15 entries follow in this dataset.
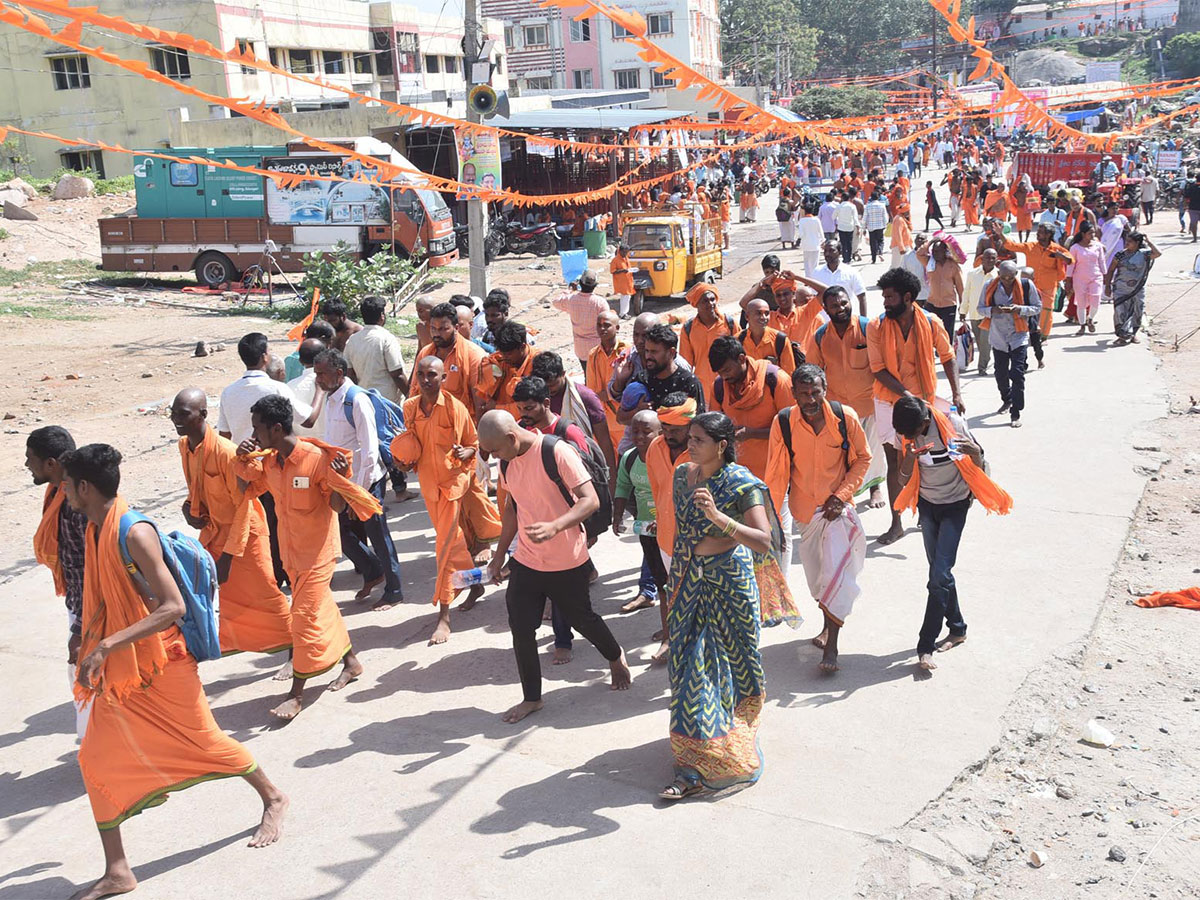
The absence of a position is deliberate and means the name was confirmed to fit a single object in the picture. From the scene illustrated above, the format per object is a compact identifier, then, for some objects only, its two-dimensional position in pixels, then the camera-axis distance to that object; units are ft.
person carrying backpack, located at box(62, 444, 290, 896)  13.35
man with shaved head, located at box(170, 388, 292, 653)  18.15
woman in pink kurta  46.93
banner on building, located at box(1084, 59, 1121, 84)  227.81
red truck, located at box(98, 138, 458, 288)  72.33
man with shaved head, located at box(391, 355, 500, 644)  21.50
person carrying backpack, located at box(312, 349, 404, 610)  22.72
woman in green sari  15.12
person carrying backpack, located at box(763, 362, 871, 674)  18.93
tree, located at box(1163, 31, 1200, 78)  235.61
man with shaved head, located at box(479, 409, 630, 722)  17.31
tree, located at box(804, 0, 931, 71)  304.71
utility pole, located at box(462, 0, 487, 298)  41.37
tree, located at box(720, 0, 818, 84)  249.55
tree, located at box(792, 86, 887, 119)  186.70
